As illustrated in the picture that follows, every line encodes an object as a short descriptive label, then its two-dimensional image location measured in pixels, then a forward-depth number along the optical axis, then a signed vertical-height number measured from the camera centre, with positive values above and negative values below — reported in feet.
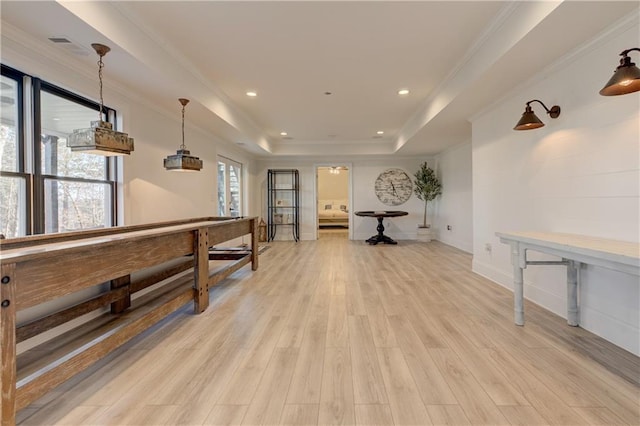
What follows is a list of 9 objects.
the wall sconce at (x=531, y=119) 8.88 +2.57
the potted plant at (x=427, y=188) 25.12 +1.71
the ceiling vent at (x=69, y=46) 7.43 +4.10
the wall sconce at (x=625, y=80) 5.66 +2.36
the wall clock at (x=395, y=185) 27.55 +2.13
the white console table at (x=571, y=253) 5.47 -0.91
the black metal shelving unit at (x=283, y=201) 27.63 +0.78
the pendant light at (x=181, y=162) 10.83 +1.70
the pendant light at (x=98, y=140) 6.79 +1.57
